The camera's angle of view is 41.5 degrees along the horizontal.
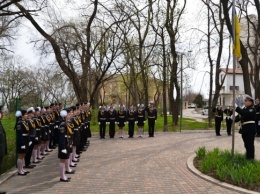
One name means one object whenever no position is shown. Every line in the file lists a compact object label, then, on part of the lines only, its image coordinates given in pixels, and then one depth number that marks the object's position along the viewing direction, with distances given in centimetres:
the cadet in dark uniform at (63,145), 870
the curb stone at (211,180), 769
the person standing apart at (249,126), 1033
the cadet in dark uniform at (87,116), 1535
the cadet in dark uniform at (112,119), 1830
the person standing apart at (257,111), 1716
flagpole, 1000
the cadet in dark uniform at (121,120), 1881
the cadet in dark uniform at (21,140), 930
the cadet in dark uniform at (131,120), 1886
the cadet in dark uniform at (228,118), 1916
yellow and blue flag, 1002
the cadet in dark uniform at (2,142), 762
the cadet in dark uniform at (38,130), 1119
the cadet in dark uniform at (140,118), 1908
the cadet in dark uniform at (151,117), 1897
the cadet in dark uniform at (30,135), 1034
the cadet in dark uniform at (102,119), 1821
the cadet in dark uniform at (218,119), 1941
